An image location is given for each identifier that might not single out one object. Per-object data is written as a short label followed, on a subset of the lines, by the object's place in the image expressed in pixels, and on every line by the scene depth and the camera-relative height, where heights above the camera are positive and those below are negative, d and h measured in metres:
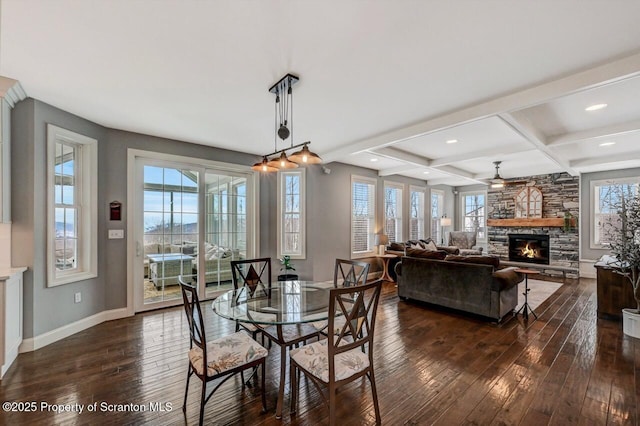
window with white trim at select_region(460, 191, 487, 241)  9.24 +0.04
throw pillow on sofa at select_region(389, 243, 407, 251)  6.83 -0.78
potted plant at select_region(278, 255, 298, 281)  5.22 -1.04
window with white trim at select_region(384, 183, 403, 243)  7.41 +0.10
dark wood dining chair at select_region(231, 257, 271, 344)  2.87 -0.80
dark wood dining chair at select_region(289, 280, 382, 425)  1.80 -1.02
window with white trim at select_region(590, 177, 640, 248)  6.47 +0.31
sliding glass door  4.29 -0.20
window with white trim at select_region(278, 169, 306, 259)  5.59 +0.04
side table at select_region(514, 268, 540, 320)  3.83 -1.42
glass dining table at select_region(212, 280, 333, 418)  2.07 -0.79
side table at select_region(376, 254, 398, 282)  6.52 -1.21
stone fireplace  7.20 -0.23
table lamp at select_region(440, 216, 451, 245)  8.81 -0.21
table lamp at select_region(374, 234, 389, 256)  6.57 -0.64
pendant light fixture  2.58 +1.24
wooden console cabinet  3.88 -1.12
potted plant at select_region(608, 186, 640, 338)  3.41 -0.54
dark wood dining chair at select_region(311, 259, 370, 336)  2.61 -0.73
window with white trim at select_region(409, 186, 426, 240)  8.17 +0.05
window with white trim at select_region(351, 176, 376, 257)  6.53 -0.01
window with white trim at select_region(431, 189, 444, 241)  8.98 +0.08
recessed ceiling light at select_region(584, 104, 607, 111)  3.24 +1.25
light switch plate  3.96 -0.26
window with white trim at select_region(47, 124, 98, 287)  3.28 +0.13
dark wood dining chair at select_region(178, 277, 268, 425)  1.90 -1.00
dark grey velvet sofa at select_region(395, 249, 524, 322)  3.77 -1.00
